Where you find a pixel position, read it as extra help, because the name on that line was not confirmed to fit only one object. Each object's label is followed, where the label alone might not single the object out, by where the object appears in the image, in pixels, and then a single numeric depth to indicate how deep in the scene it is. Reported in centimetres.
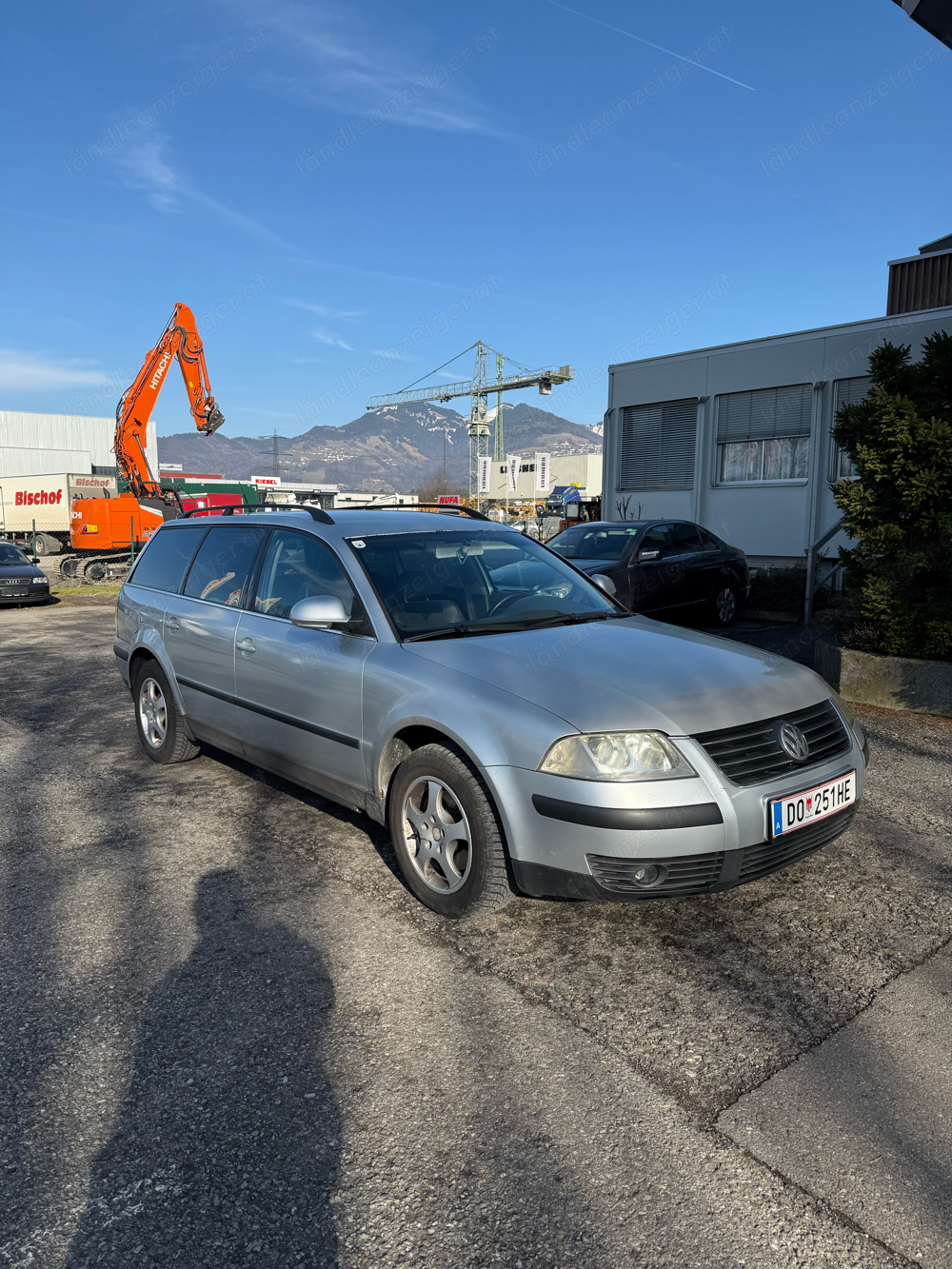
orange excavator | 2294
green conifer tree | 690
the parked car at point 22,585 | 1698
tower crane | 9631
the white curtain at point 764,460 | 1527
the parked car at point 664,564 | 1107
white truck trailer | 3180
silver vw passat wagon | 313
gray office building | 1446
